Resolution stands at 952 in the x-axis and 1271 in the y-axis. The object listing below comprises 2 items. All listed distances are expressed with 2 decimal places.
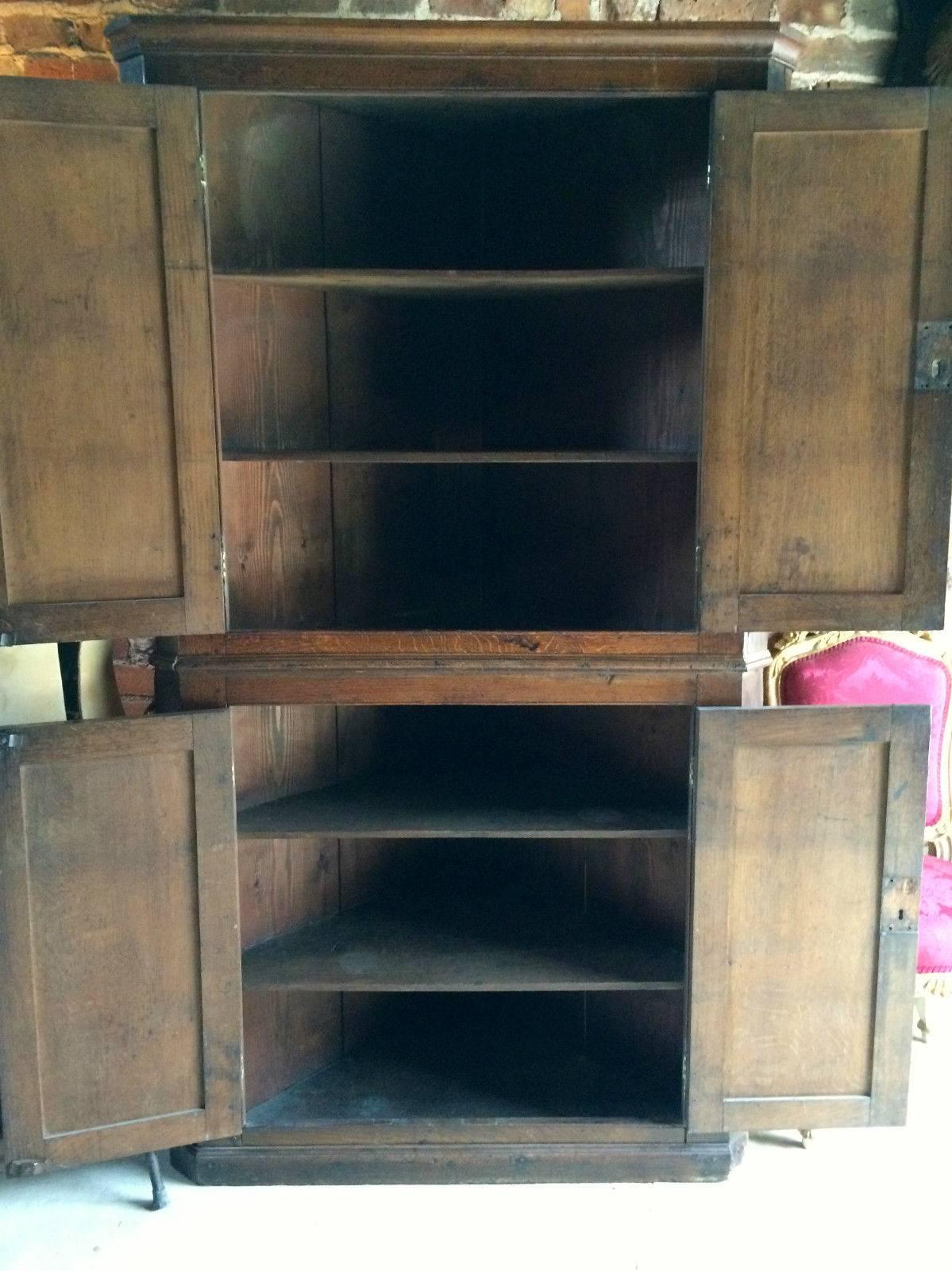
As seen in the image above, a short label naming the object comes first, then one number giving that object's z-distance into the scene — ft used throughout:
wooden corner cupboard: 5.07
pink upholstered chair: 6.95
